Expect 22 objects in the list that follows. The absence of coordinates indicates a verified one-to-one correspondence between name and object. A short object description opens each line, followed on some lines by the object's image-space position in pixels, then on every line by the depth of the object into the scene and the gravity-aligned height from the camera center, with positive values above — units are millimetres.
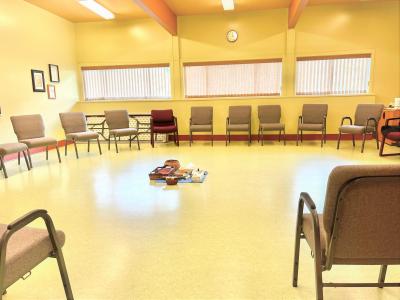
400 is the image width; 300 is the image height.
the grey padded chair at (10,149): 4219 -639
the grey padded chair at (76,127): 5651 -474
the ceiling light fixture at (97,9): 5918 +1946
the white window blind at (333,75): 6816 +544
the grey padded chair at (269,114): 6835 -321
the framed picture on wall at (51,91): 6624 +270
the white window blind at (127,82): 7578 +506
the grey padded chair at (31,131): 4888 -456
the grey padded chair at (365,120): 5551 -423
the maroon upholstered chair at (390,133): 4719 -562
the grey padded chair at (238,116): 6891 -358
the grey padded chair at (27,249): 1187 -627
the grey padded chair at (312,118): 6398 -407
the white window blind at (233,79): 7117 +520
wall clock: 7059 +1495
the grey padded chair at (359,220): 1088 -466
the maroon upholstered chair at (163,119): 6875 -399
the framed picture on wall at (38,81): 6148 +467
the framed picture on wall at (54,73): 6699 +671
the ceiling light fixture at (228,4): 5918 +1934
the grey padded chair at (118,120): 6546 -394
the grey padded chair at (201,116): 7012 -347
